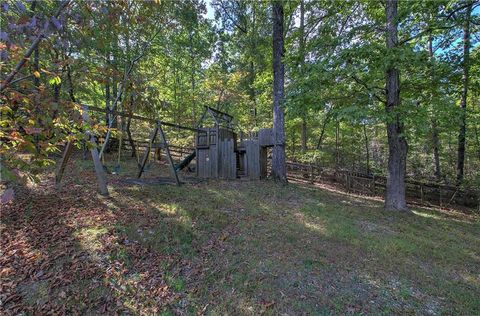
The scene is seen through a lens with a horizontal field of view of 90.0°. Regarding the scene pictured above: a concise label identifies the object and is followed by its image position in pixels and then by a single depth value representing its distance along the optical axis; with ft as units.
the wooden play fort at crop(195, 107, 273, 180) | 33.96
